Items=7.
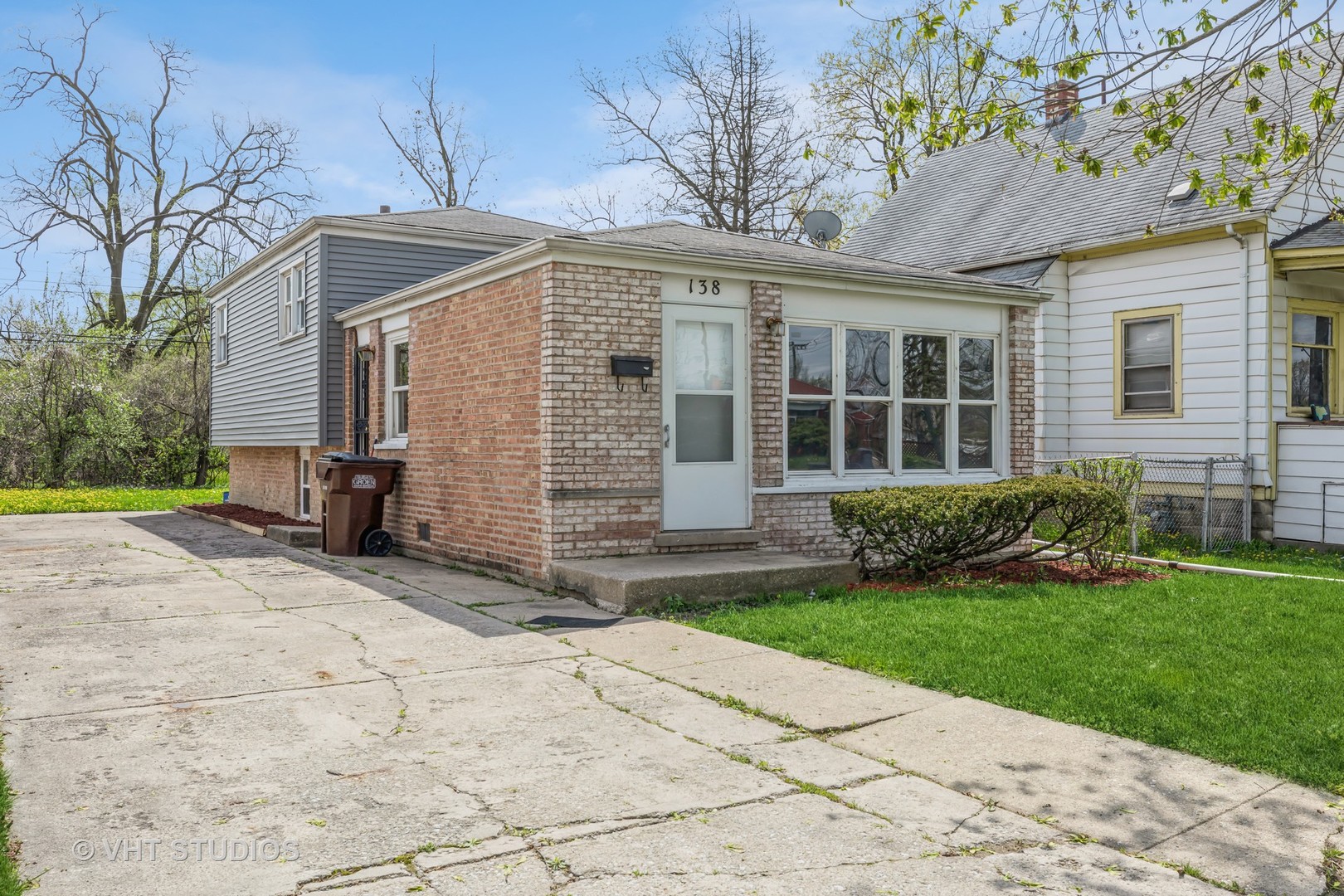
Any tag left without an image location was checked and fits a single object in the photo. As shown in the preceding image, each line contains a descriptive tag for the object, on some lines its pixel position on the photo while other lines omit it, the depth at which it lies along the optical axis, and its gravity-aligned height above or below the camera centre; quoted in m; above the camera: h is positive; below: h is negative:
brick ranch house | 9.08 +0.53
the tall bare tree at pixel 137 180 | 31.55 +8.49
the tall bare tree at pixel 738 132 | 27.38 +8.53
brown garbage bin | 11.70 -0.67
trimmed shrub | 8.90 -0.64
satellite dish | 14.65 +3.17
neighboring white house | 12.96 +1.76
